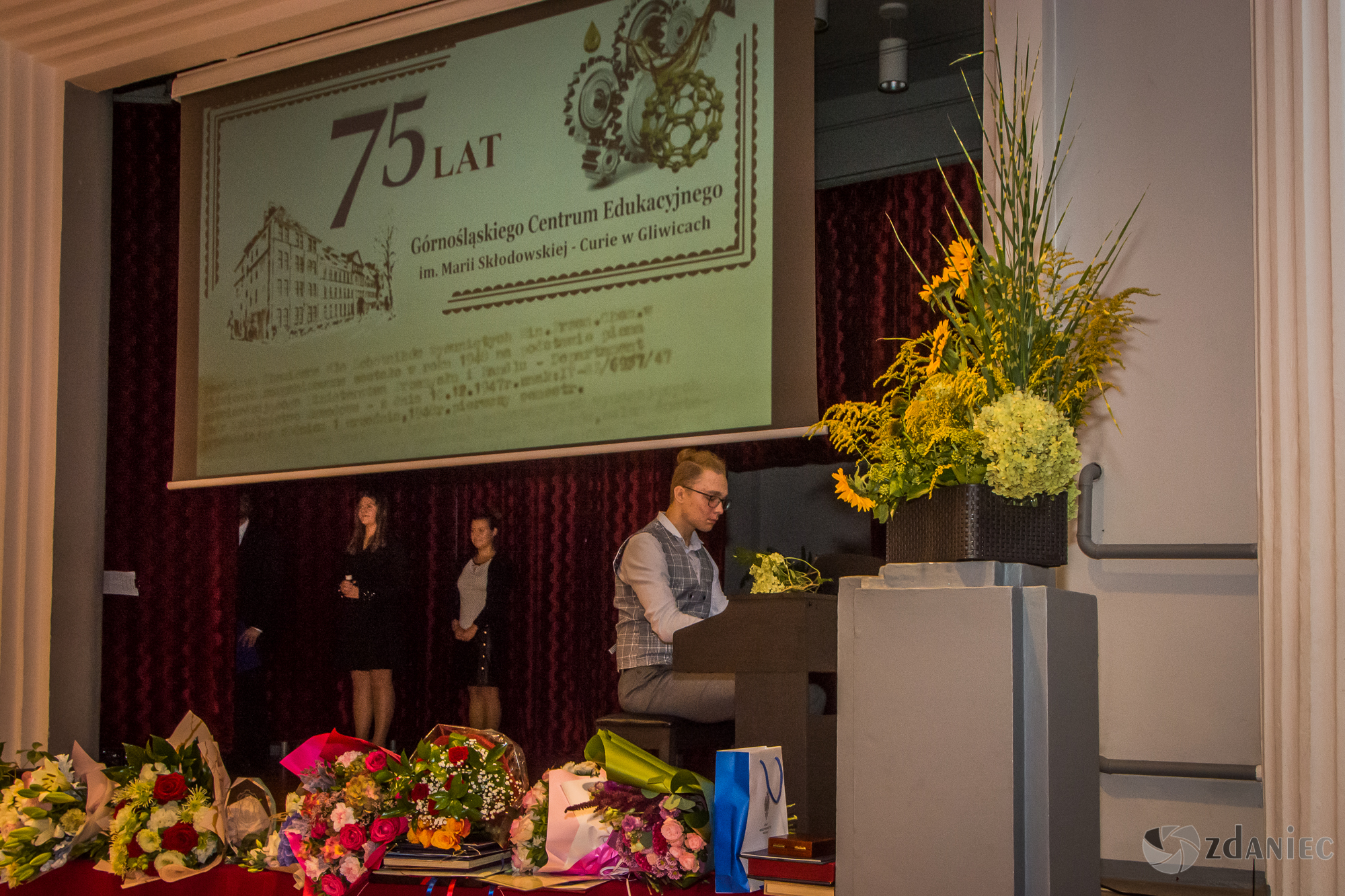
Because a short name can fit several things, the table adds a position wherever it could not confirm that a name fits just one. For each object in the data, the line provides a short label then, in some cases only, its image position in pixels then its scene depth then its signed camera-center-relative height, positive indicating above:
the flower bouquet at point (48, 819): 2.71 -0.78
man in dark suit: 6.20 -0.70
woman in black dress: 6.12 -0.65
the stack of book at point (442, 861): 2.38 -0.76
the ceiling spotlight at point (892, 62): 5.18 +1.91
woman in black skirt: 6.25 -0.71
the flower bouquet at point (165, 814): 2.64 -0.75
